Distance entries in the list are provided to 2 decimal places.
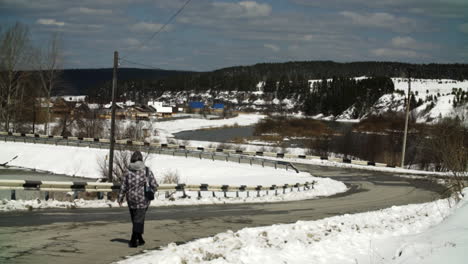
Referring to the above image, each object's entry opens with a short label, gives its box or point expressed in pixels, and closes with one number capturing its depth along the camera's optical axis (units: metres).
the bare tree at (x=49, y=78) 72.75
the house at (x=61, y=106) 91.22
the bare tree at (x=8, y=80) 66.31
